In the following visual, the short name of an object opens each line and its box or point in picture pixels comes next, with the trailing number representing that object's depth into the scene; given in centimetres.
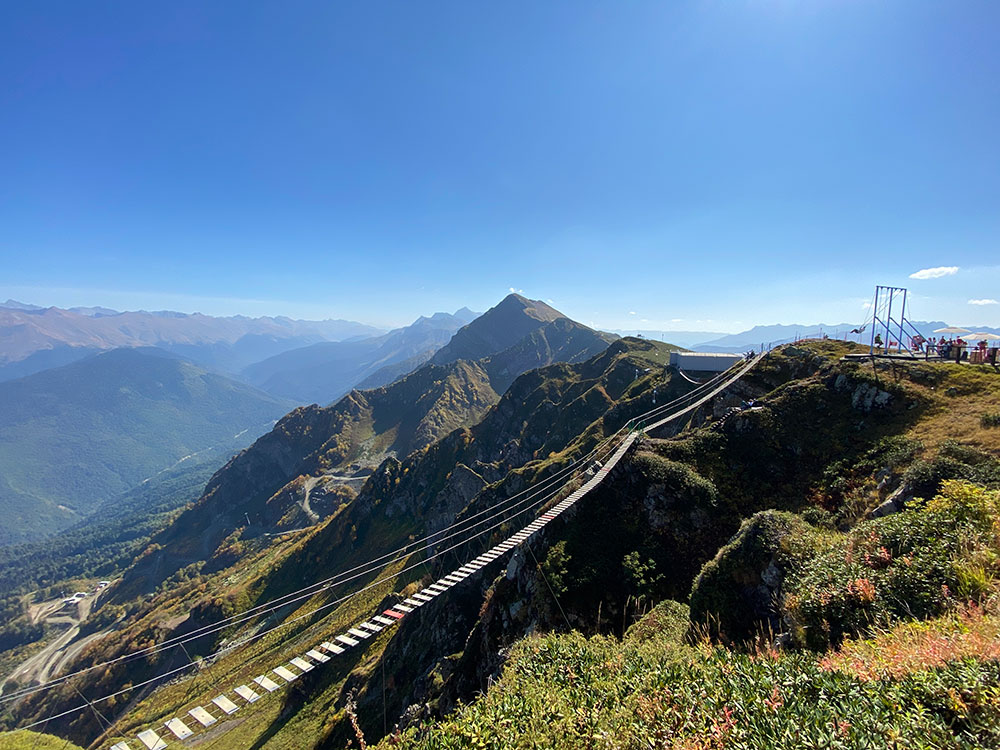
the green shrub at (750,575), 1747
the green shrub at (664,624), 1723
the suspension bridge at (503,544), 1945
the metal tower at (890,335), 3959
